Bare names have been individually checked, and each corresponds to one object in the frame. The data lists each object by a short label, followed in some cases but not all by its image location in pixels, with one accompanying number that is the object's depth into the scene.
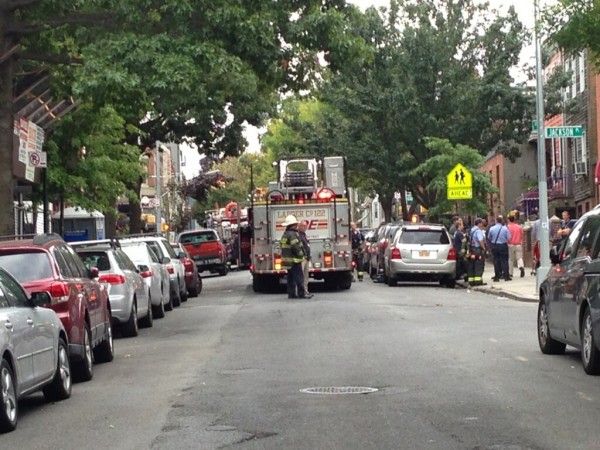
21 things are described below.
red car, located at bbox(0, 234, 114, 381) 13.95
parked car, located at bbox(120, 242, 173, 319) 23.80
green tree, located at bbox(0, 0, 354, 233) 20.23
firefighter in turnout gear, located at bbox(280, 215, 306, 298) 28.36
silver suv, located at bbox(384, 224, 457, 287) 33.28
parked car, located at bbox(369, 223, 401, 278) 36.22
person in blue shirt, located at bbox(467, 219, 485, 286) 32.62
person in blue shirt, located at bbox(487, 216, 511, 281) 33.19
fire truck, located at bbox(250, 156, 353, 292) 30.73
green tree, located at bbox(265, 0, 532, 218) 46.12
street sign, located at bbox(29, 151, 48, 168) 25.88
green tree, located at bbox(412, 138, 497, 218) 38.91
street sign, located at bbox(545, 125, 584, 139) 26.77
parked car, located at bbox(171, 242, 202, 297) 32.59
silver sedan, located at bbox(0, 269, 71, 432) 10.58
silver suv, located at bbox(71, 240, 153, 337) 19.45
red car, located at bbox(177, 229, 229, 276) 49.16
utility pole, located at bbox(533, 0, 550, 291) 27.83
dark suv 13.09
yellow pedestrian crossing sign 34.81
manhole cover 12.27
